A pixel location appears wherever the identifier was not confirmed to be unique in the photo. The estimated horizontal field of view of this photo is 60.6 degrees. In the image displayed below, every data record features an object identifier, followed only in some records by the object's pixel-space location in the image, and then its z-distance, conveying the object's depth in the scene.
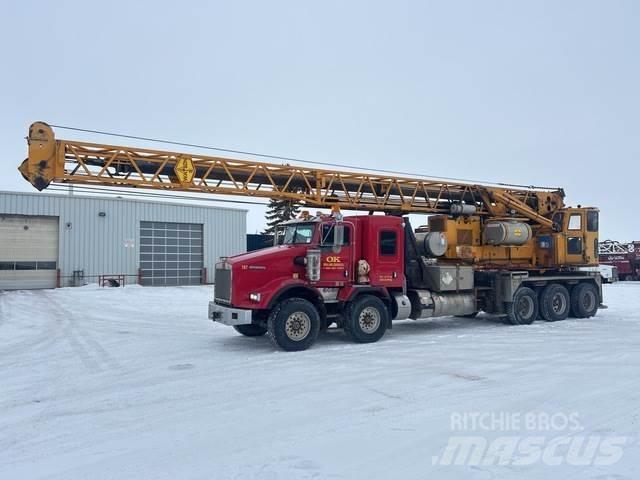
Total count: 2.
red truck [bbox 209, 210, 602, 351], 11.30
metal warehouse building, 27.72
